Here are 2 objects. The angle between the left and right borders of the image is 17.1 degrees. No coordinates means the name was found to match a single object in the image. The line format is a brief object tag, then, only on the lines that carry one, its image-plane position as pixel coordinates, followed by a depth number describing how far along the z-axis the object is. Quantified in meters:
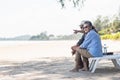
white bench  9.56
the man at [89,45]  9.70
